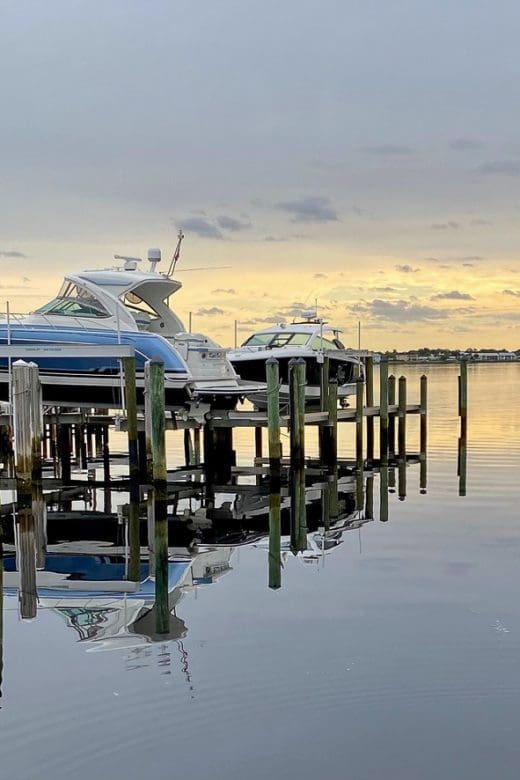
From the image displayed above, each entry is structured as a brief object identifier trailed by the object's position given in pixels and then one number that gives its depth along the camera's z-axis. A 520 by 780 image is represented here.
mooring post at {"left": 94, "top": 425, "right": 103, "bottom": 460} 30.31
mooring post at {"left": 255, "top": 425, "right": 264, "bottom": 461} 26.87
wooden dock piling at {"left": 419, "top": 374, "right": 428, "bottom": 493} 26.05
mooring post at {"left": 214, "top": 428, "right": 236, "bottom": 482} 23.28
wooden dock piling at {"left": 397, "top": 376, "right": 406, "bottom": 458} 25.48
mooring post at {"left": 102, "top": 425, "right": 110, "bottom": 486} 22.44
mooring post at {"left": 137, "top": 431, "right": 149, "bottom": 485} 21.06
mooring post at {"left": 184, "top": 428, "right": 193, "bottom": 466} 26.85
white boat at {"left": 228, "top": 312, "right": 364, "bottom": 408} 25.41
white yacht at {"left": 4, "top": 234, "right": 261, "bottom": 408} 20.80
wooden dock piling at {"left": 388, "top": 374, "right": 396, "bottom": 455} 27.12
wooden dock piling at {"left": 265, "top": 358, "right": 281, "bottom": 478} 18.44
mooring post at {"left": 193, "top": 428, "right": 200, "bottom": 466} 28.01
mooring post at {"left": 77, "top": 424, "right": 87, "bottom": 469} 25.50
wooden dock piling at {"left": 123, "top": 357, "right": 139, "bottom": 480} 18.19
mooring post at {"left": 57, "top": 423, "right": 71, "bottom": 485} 21.95
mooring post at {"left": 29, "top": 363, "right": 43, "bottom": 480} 15.95
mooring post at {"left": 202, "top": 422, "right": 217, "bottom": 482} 22.34
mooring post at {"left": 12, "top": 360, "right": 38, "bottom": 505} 15.45
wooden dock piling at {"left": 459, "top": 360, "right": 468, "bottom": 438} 28.48
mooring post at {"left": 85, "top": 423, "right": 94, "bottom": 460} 29.11
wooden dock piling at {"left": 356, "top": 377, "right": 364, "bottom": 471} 23.43
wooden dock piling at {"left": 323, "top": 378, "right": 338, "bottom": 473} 21.78
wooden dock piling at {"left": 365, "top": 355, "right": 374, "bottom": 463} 25.89
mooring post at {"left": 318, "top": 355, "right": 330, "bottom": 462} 23.38
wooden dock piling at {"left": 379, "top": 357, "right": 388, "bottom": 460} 23.63
